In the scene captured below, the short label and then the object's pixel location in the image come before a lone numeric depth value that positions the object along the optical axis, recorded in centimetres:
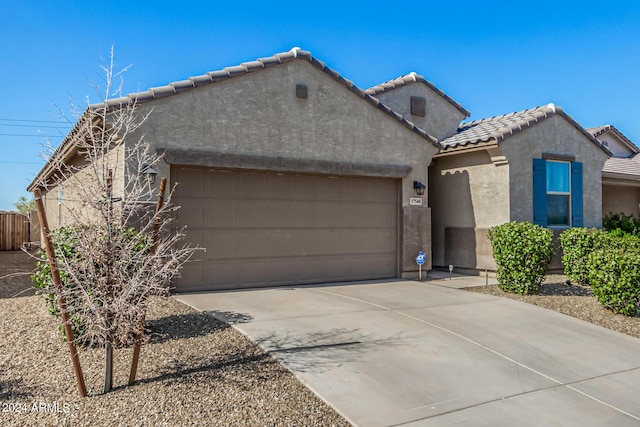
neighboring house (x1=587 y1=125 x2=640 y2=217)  1566
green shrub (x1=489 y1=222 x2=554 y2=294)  914
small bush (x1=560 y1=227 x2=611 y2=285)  1023
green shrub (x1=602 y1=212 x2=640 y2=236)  1462
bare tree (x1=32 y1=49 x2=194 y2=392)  420
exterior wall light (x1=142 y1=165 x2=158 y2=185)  766
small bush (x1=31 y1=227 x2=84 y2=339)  467
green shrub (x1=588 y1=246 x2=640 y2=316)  755
